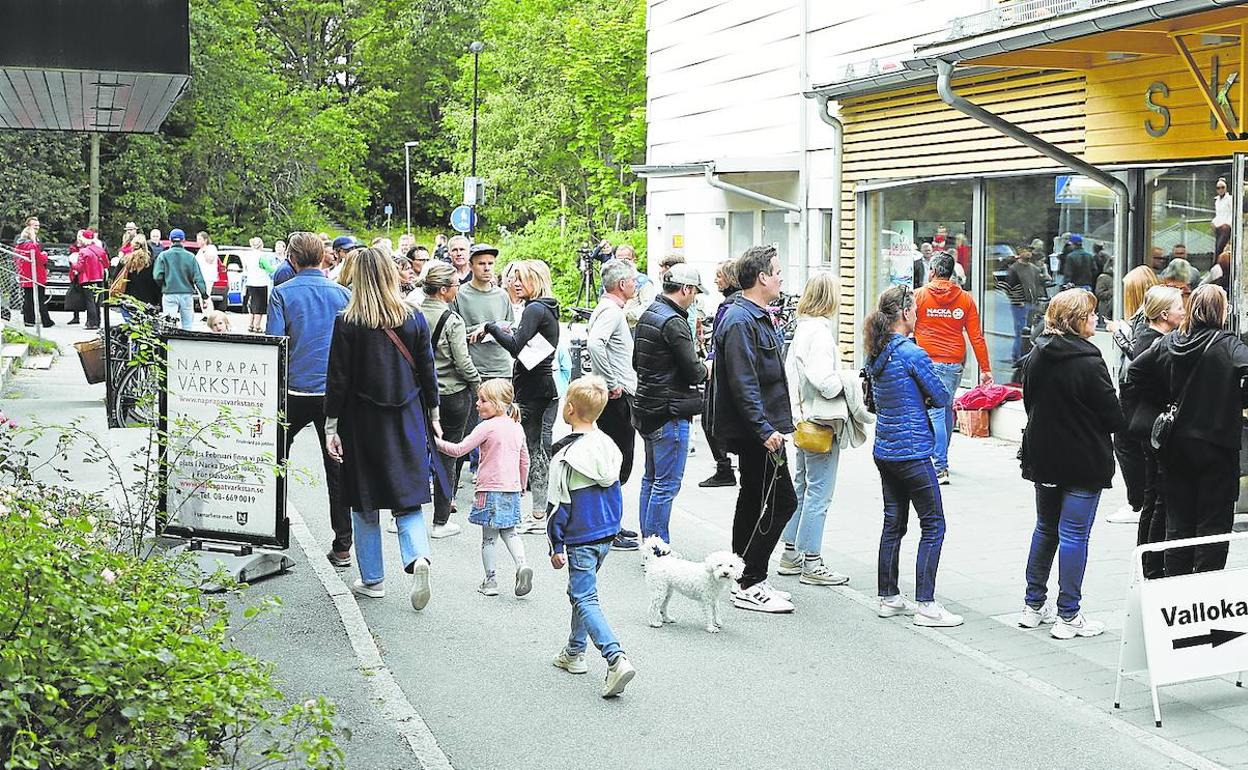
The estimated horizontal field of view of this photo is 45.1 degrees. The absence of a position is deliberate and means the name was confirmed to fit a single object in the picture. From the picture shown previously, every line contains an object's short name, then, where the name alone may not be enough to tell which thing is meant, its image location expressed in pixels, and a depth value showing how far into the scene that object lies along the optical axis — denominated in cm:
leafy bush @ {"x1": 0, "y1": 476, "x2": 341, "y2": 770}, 388
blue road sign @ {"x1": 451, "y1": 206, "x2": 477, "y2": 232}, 4097
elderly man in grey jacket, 977
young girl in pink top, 840
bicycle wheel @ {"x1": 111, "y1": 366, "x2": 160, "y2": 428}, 725
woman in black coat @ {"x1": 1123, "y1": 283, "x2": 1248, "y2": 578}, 770
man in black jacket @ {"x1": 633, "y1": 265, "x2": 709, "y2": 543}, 893
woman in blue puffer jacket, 796
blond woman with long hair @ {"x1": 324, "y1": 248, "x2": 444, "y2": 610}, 804
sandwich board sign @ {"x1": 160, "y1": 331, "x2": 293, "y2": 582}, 850
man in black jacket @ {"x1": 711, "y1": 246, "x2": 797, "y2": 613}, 813
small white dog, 766
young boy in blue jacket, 676
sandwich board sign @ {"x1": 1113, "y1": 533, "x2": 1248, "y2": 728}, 647
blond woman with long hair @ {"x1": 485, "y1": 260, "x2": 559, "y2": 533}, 1027
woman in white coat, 862
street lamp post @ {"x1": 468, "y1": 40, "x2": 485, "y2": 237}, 4675
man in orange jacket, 1294
